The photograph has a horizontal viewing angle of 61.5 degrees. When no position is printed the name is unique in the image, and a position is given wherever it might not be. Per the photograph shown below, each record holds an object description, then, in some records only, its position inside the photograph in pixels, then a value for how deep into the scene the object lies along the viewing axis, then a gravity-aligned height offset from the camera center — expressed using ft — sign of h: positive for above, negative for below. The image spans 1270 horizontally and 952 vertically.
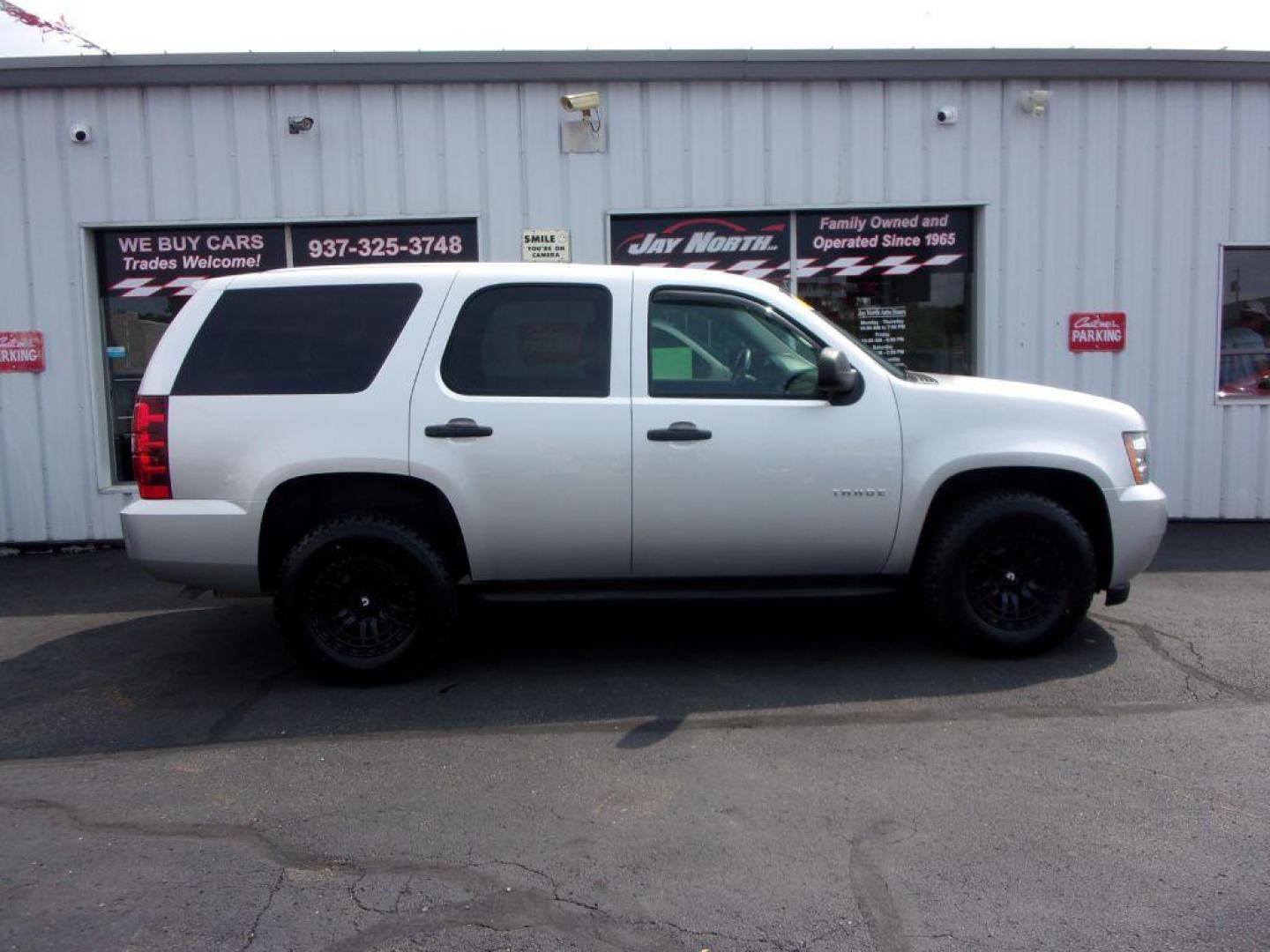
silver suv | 17.04 -1.28
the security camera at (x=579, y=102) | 28.76 +7.49
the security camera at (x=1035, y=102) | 29.50 +7.41
